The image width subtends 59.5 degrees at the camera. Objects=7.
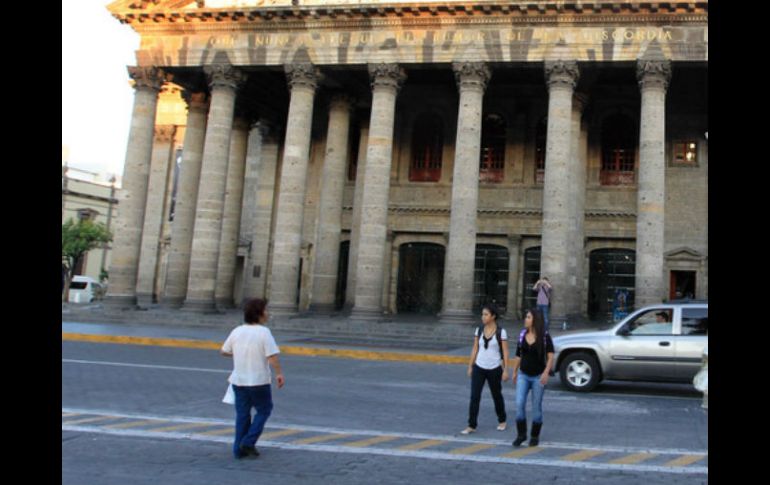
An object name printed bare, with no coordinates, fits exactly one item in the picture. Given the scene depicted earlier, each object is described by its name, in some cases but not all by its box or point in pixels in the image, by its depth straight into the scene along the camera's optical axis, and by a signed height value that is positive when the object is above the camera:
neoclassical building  24.34 +6.52
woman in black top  8.45 -0.72
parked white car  43.00 -0.54
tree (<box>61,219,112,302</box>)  47.34 +2.99
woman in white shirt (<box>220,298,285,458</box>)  7.30 -0.97
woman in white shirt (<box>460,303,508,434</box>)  9.17 -0.75
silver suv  13.12 -0.61
